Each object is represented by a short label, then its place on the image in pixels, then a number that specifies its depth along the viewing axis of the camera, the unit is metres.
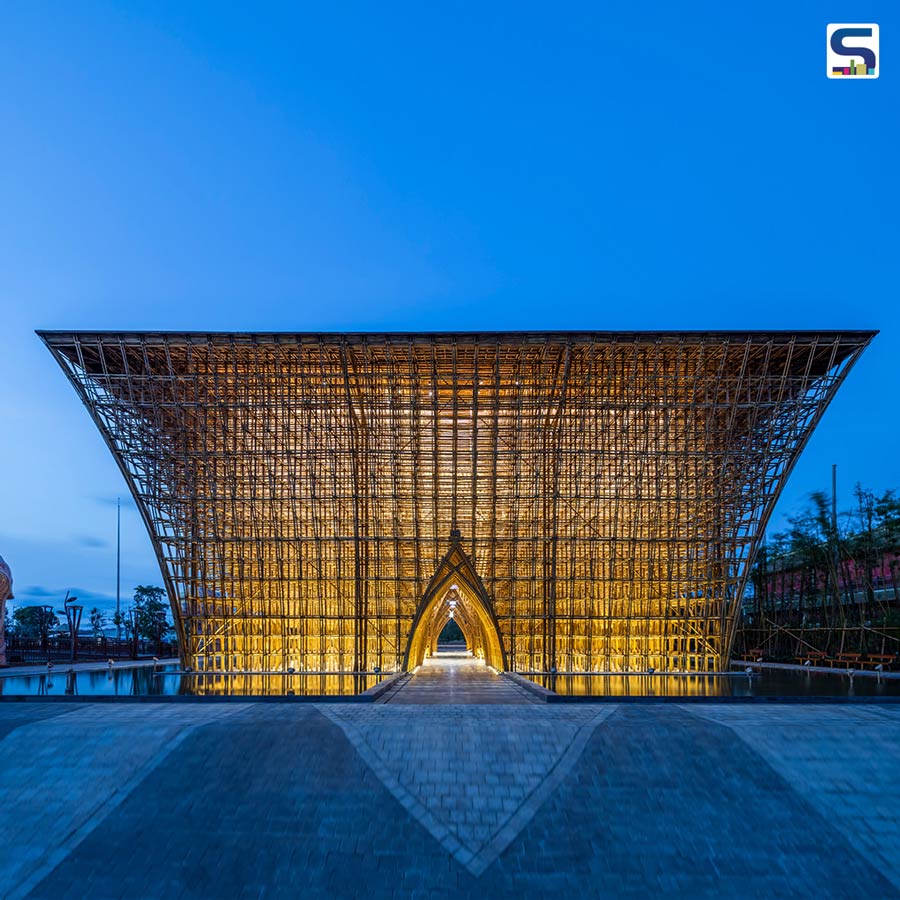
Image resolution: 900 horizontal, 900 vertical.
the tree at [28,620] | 75.88
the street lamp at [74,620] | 32.58
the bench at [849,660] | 31.31
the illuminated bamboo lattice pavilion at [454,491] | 30.39
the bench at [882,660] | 30.11
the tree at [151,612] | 61.21
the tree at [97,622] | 79.14
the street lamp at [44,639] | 38.53
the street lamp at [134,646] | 37.16
